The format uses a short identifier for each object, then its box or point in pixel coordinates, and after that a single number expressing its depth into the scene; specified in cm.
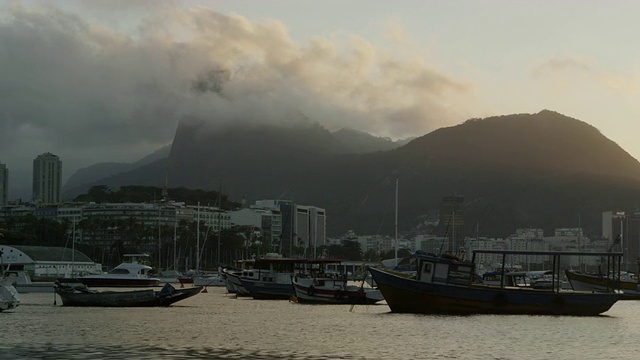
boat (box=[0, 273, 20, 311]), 9281
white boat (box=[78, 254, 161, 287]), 17332
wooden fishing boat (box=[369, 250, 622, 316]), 9244
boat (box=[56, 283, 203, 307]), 10644
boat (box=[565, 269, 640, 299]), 13964
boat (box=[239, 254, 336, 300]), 13400
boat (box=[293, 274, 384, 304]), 11850
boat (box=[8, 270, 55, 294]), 15162
